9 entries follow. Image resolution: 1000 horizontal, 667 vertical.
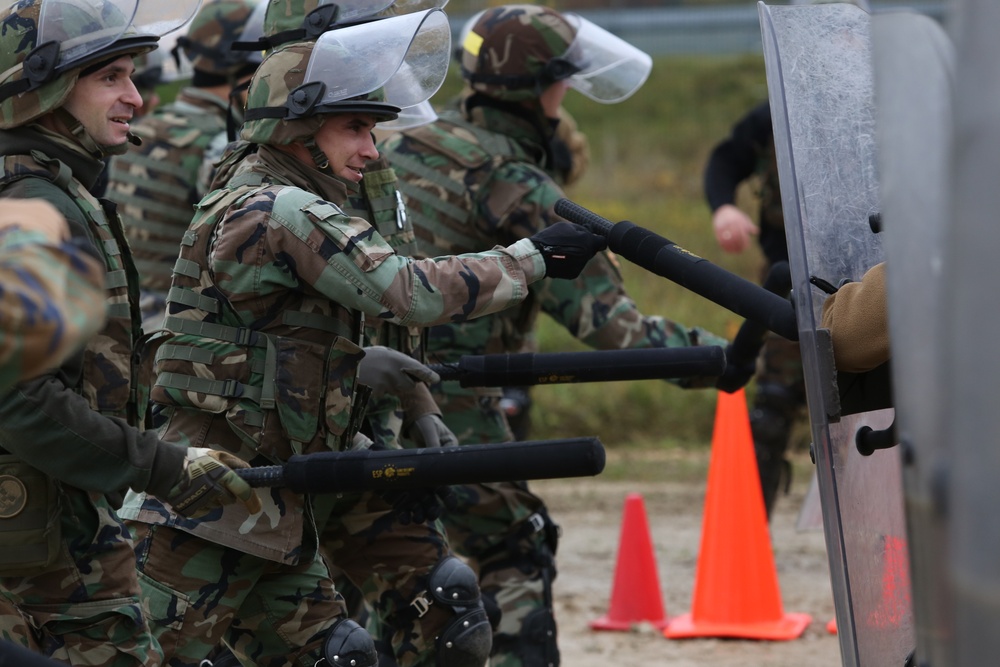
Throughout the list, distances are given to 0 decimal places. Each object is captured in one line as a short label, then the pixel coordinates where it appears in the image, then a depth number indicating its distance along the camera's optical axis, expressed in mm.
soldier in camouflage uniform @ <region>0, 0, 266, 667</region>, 5809
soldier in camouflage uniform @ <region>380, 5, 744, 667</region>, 9203
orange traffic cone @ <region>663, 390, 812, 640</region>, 11812
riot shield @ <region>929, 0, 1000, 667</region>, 3102
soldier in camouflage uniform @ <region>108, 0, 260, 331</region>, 11711
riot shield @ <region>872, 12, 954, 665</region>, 3279
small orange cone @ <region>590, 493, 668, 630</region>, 12117
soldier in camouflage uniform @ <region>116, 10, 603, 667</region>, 6668
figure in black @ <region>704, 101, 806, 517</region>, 13328
